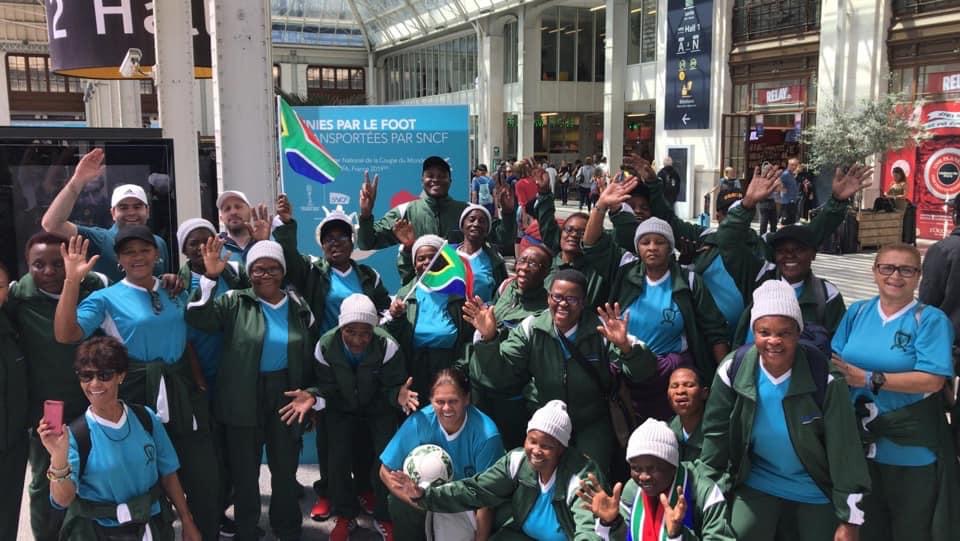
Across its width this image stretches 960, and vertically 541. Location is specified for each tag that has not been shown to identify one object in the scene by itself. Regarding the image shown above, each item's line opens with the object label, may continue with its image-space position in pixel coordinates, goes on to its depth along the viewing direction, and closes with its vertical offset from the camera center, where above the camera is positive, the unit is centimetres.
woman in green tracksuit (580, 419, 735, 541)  334 -142
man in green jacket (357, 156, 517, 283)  609 -29
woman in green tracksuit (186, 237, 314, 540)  432 -107
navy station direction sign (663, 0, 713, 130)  2345 +362
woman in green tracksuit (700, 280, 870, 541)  317 -112
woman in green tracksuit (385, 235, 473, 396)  495 -97
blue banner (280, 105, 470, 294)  805 +33
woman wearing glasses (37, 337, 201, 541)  335 -124
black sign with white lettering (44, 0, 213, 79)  930 +190
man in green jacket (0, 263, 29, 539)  384 -121
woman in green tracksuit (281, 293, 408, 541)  438 -125
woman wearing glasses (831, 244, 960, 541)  357 -108
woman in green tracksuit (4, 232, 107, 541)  391 -78
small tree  1603 +93
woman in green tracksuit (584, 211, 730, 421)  436 -79
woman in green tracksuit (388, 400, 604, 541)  368 -155
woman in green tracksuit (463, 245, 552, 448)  464 -82
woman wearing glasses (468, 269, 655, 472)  423 -100
